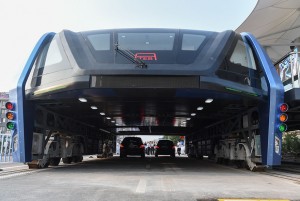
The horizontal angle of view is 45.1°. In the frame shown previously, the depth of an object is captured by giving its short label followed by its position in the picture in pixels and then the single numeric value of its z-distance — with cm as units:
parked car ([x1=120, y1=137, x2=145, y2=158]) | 2389
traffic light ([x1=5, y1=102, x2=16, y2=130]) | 992
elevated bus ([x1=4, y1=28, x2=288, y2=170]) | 932
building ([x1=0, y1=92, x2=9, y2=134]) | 11696
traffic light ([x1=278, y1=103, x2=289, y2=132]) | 962
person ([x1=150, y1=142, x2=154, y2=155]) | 4489
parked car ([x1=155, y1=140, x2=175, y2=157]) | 2856
